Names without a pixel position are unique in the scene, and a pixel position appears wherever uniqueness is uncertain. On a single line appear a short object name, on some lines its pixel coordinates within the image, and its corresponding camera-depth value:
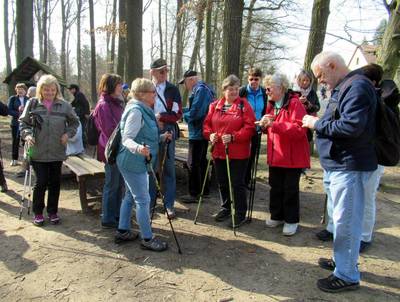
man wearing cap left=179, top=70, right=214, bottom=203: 5.58
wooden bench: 5.34
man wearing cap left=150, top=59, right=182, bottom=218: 4.98
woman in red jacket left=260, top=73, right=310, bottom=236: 4.32
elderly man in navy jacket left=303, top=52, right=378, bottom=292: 2.97
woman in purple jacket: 4.52
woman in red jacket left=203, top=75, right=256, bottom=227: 4.63
